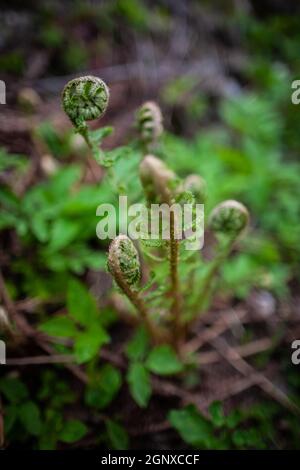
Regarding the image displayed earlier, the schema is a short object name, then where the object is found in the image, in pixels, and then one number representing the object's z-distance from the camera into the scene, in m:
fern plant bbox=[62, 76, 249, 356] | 0.41
